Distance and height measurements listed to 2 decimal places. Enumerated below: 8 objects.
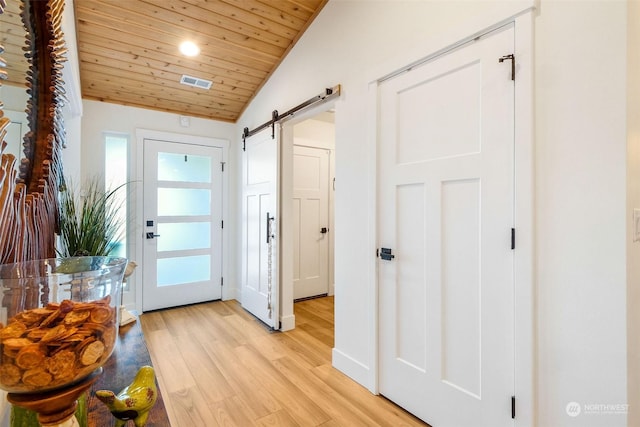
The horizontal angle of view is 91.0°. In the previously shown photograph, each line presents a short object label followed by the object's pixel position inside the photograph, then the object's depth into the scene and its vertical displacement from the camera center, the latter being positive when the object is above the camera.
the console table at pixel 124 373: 0.82 -0.53
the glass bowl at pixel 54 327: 0.49 -0.19
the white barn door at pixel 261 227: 3.08 -0.13
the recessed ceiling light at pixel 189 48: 2.71 +1.46
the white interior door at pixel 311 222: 4.10 -0.10
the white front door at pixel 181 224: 3.53 -0.11
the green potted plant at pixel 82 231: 1.56 -0.09
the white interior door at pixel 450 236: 1.44 -0.11
